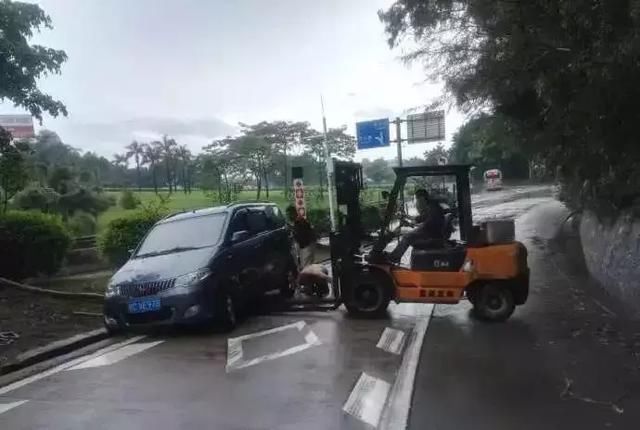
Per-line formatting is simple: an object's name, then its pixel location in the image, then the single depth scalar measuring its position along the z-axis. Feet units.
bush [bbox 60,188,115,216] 66.39
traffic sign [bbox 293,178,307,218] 54.54
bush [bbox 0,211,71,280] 41.34
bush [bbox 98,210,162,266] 46.98
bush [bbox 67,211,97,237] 63.90
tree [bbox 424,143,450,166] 139.48
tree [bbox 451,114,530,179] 37.91
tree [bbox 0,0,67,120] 34.17
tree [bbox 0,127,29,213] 36.58
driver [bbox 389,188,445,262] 28.25
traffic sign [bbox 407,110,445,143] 73.56
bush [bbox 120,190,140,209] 64.23
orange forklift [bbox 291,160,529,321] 27.63
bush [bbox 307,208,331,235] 72.74
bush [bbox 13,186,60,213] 57.77
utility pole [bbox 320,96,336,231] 55.83
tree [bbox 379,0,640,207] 19.36
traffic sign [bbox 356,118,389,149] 71.36
